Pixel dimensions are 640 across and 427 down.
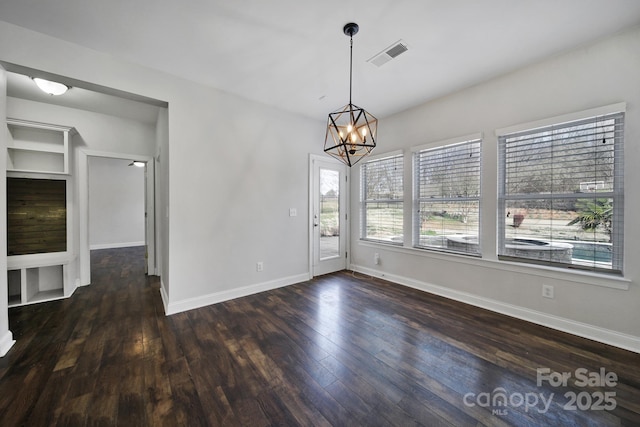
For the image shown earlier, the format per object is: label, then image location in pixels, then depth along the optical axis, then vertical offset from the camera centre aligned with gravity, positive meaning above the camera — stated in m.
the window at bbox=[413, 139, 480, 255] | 3.21 +0.18
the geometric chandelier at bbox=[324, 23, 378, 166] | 2.03 +0.66
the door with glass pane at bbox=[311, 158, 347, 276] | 4.33 -0.11
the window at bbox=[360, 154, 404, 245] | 4.06 +0.19
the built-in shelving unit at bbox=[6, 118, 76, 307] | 3.08 +0.05
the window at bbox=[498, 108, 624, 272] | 2.30 +0.17
